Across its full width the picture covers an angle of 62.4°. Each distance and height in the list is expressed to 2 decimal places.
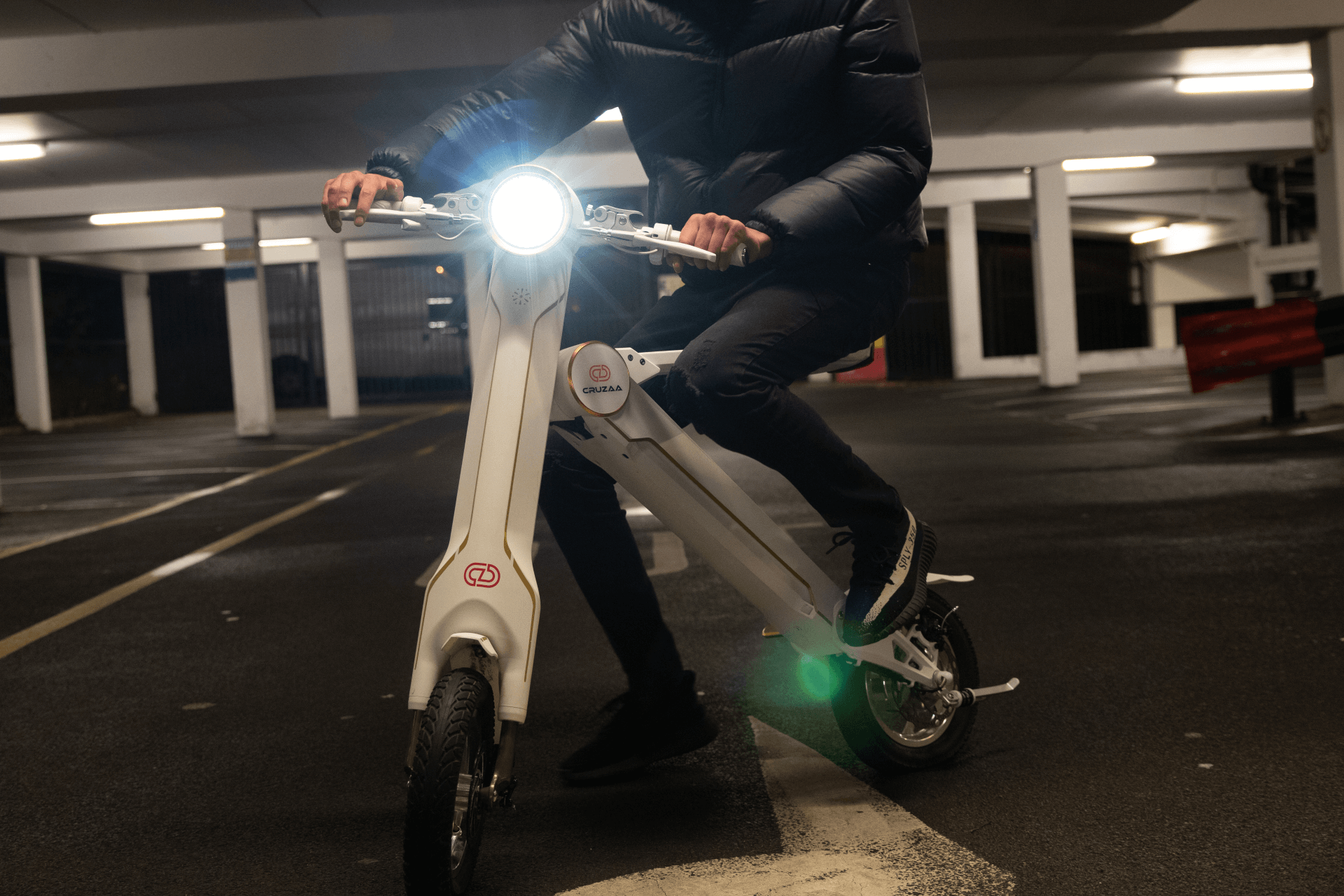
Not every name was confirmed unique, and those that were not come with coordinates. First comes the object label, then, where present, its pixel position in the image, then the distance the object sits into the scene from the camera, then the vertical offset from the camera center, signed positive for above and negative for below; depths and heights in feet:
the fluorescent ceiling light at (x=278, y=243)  82.51 +14.03
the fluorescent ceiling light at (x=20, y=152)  47.62 +12.54
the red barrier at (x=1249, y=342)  32.73 +0.61
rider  6.86 +1.32
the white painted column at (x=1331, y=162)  37.32 +6.73
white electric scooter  5.57 -0.47
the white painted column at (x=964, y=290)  84.28 +6.99
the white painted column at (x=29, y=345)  76.38 +6.62
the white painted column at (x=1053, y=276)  65.00 +5.97
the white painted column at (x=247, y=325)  61.41 +5.70
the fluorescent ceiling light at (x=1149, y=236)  97.81 +11.95
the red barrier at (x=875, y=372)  99.04 +1.30
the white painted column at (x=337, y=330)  79.56 +6.56
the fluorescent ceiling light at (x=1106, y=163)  65.77 +12.58
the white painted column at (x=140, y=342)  94.53 +7.86
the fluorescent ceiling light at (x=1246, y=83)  49.19 +12.58
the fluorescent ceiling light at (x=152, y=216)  64.13 +12.94
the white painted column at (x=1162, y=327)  101.60 +3.83
